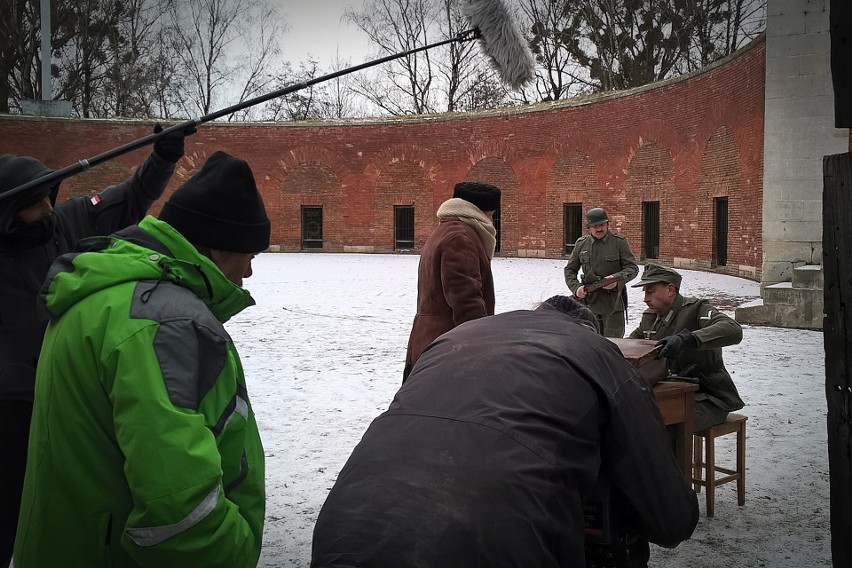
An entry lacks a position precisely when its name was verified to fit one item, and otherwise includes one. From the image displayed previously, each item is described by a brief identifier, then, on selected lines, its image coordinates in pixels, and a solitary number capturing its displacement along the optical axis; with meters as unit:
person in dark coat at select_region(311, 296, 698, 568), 1.77
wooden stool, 4.11
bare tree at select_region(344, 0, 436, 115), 38.59
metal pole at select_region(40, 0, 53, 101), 25.42
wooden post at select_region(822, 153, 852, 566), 2.83
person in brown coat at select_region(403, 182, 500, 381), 4.29
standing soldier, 7.25
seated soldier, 3.90
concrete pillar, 13.50
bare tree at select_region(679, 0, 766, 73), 28.44
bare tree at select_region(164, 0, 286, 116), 40.00
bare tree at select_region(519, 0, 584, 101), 33.50
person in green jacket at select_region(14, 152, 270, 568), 1.59
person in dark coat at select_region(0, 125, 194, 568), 2.90
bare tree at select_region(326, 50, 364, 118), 42.20
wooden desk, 3.52
